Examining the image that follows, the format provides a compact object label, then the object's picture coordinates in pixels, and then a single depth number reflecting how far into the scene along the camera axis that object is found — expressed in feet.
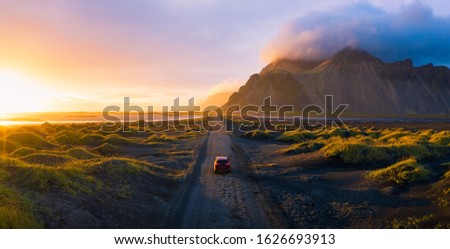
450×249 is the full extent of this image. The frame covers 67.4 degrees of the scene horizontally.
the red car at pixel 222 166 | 82.99
